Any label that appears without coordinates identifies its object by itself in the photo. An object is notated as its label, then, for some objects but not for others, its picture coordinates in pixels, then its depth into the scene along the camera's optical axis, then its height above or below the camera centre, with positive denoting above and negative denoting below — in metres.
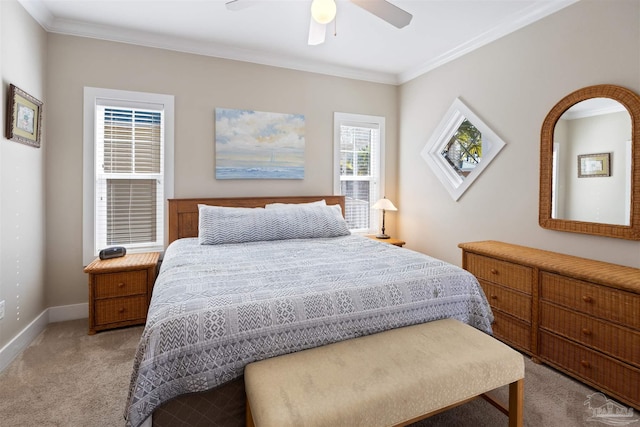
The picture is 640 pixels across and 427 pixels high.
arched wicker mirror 2.14 +0.34
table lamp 4.05 +0.05
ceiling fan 1.87 +1.20
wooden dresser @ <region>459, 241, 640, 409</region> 1.84 -0.64
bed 1.31 -0.47
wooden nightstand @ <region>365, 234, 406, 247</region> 3.89 -0.37
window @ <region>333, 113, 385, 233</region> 4.09 +0.56
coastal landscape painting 3.49 +0.70
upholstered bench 1.15 -0.65
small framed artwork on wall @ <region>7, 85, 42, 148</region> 2.31 +0.67
